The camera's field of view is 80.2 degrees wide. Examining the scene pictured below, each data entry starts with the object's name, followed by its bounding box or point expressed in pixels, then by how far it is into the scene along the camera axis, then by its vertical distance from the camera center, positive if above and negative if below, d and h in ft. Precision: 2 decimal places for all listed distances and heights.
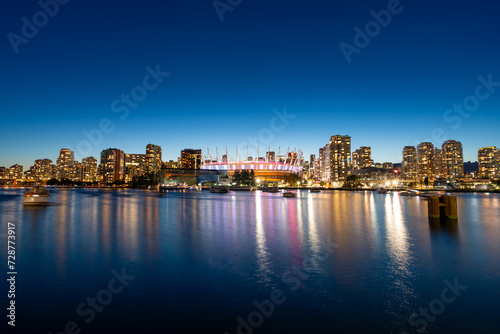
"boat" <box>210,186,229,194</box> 491.92 -17.89
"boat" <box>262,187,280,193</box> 527.11 -21.37
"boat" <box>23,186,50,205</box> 188.34 -9.57
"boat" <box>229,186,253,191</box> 635.54 -19.84
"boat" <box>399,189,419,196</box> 383.69 -23.23
